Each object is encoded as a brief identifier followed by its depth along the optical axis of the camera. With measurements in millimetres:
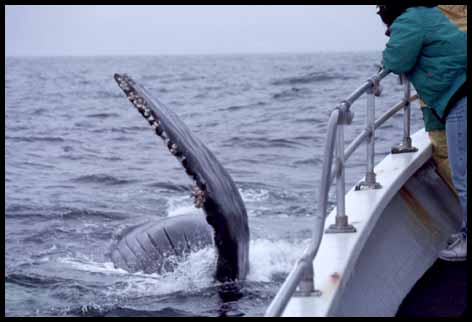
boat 7883
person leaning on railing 10578
